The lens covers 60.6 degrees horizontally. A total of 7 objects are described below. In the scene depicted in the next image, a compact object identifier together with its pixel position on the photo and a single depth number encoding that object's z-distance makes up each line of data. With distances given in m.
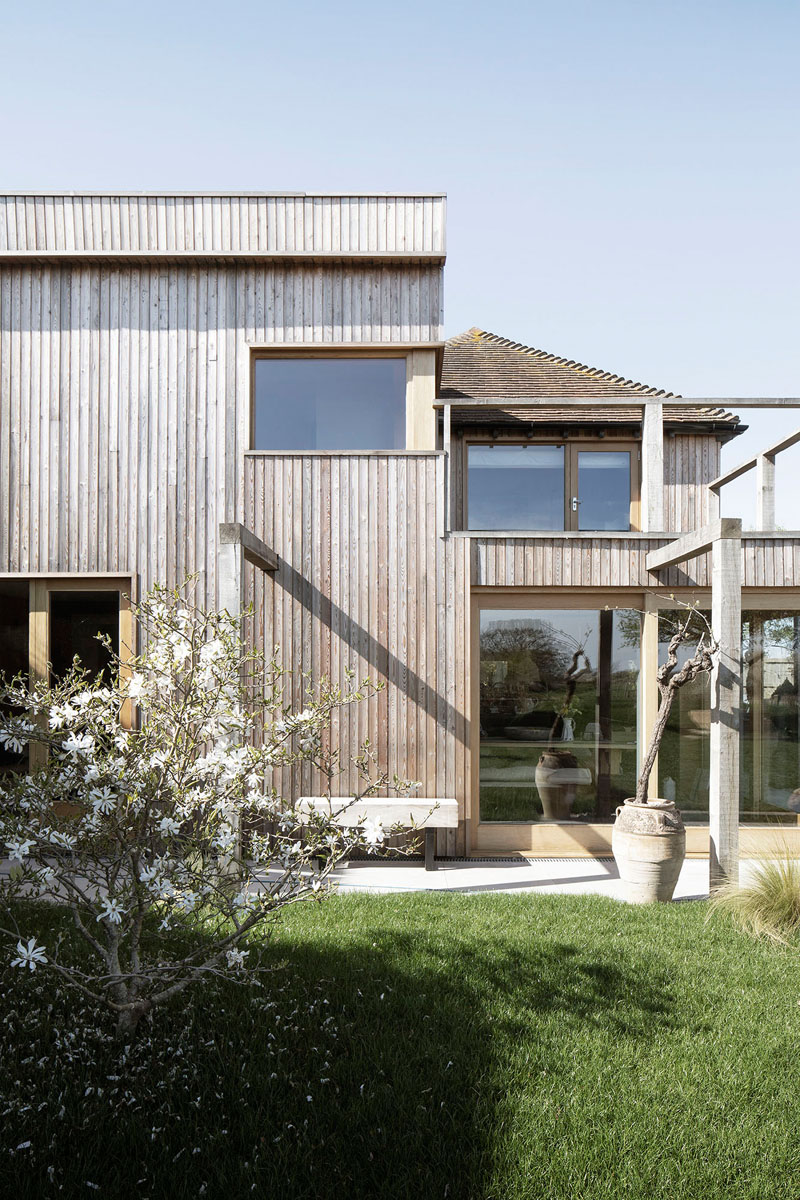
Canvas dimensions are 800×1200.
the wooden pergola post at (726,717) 5.26
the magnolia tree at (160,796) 2.89
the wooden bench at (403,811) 6.13
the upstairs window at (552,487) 8.65
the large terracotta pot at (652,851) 5.23
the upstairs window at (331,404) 6.99
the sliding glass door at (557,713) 7.01
